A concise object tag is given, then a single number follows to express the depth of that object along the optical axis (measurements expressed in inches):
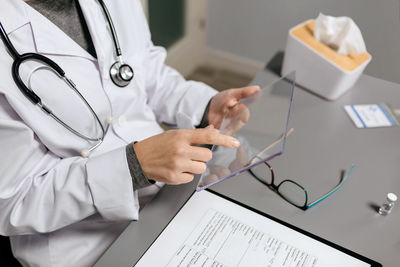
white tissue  40.0
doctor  26.5
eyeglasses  29.5
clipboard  24.9
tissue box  39.6
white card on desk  37.8
